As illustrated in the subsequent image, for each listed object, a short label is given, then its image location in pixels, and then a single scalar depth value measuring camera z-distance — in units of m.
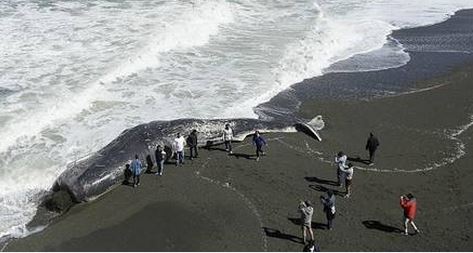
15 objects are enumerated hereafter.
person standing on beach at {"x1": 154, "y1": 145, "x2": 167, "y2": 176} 22.44
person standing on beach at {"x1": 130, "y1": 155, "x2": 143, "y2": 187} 21.81
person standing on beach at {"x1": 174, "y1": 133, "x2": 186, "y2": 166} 23.27
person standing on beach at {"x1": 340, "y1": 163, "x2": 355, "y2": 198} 21.12
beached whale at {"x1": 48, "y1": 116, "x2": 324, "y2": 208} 21.55
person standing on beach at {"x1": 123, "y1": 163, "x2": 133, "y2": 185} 22.38
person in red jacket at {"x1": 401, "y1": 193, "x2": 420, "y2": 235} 18.88
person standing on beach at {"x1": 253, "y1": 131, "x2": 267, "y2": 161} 23.56
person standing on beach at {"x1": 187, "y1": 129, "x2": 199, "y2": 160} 23.77
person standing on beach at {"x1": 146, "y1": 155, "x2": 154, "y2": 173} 23.38
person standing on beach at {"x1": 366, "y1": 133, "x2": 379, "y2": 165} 23.31
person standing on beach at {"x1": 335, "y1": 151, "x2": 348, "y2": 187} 21.73
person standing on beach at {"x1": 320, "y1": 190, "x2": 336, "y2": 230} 19.00
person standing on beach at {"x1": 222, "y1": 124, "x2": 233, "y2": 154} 24.33
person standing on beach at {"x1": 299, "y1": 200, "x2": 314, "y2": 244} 18.39
